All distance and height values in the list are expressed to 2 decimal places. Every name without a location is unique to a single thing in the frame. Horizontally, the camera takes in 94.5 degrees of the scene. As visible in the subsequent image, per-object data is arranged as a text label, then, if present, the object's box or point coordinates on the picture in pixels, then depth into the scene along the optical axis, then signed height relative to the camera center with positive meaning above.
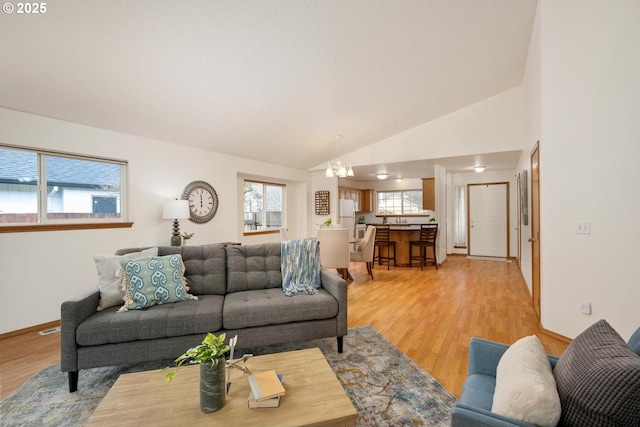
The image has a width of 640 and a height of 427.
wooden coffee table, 1.27 -0.90
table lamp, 4.09 +0.03
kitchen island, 6.62 -0.67
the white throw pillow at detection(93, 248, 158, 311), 2.35 -0.56
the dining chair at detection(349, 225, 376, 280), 5.40 -0.73
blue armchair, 0.96 -0.75
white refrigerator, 7.76 -0.13
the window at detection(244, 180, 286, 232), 6.35 +0.12
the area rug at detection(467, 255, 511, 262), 7.36 -1.28
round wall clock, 4.70 +0.19
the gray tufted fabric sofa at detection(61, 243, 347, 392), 2.06 -0.80
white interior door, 7.55 -0.30
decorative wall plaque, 7.34 +0.18
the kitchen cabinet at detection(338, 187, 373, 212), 8.38 +0.38
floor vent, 3.13 -1.26
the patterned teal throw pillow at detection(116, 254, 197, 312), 2.36 -0.58
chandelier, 4.85 +0.66
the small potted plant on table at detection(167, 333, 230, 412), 1.32 -0.74
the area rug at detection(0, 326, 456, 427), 1.79 -1.25
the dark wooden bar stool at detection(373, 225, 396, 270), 6.63 -0.72
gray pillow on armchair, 0.84 -0.55
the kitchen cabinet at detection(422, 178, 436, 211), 7.38 +0.39
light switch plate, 2.69 -0.19
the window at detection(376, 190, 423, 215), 9.16 +0.23
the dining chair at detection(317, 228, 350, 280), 4.78 -0.61
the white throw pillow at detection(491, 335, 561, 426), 0.95 -0.63
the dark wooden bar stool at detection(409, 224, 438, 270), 6.32 -0.69
